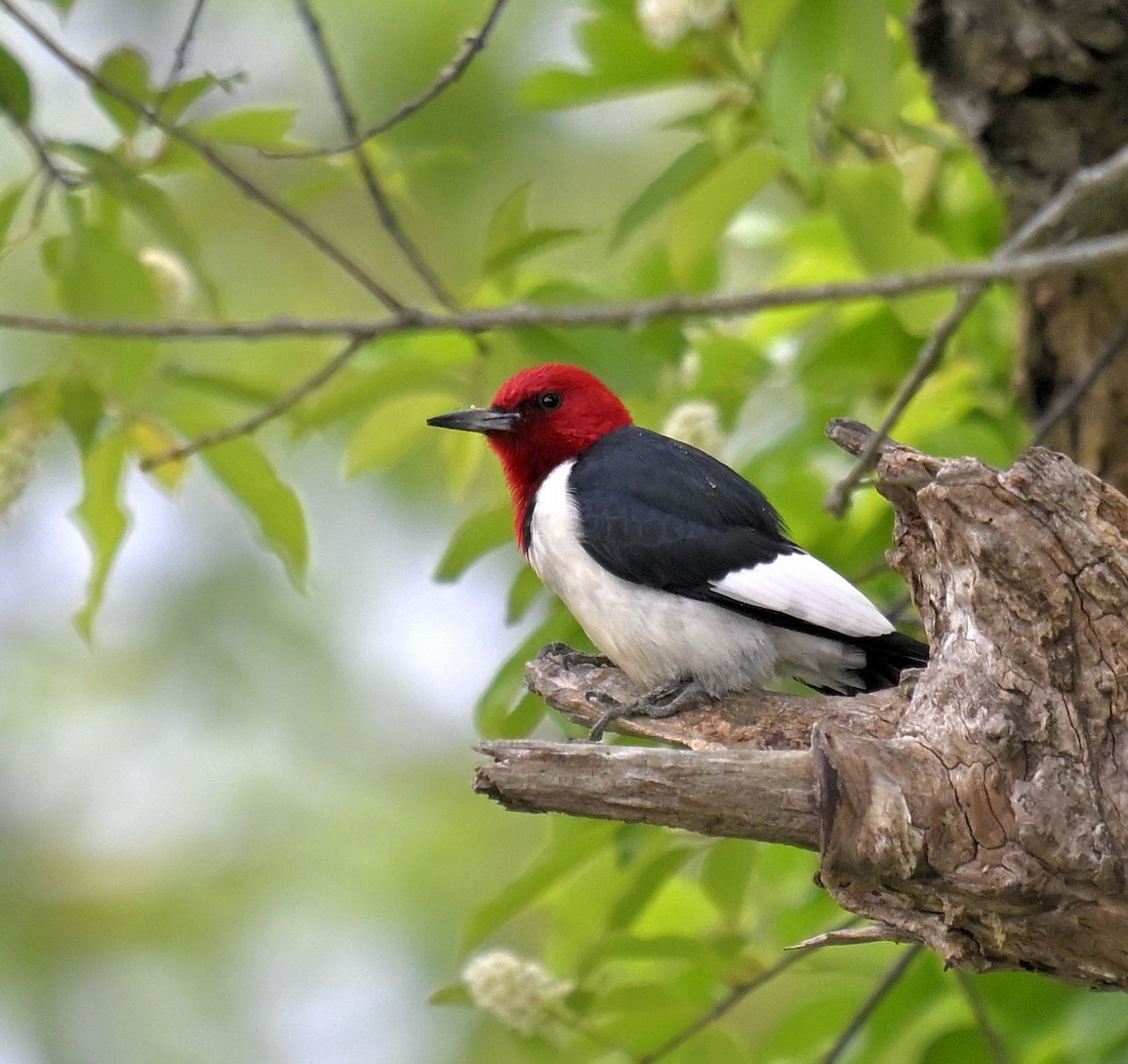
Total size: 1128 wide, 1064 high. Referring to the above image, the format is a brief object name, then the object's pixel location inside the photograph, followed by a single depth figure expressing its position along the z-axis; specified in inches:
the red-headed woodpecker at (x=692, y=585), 244.2
